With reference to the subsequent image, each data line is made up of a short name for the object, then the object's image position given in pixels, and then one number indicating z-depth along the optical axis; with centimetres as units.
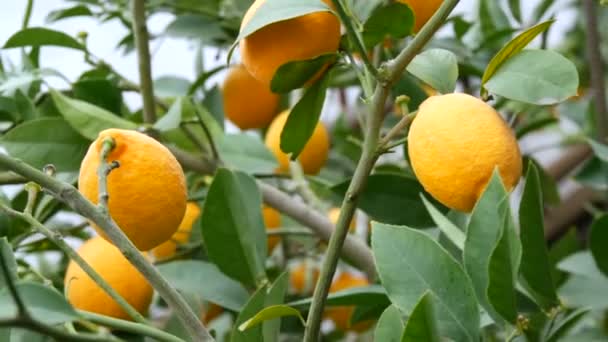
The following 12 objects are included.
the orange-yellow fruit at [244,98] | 168
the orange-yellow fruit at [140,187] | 109
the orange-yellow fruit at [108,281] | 123
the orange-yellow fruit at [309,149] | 160
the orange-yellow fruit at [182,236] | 147
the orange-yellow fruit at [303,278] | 185
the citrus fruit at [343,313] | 161
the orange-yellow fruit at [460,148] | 105
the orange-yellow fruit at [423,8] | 117
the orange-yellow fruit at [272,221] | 155
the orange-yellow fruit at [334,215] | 165
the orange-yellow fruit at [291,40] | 112
